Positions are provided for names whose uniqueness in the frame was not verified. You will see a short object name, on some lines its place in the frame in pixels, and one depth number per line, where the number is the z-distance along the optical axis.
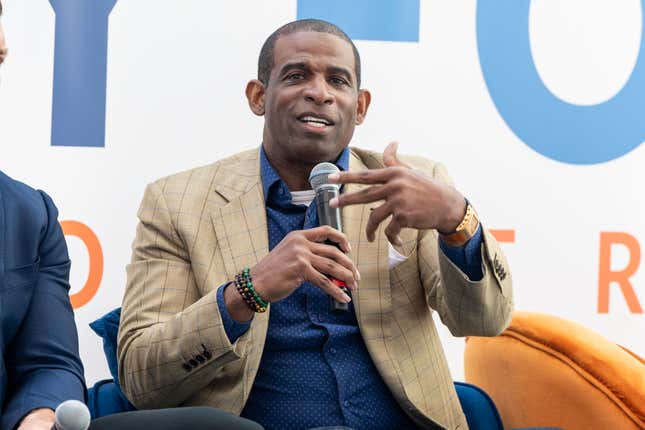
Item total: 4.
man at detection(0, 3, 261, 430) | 3.45
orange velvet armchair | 4.98
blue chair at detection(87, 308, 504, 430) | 4.91
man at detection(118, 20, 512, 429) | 4.18
